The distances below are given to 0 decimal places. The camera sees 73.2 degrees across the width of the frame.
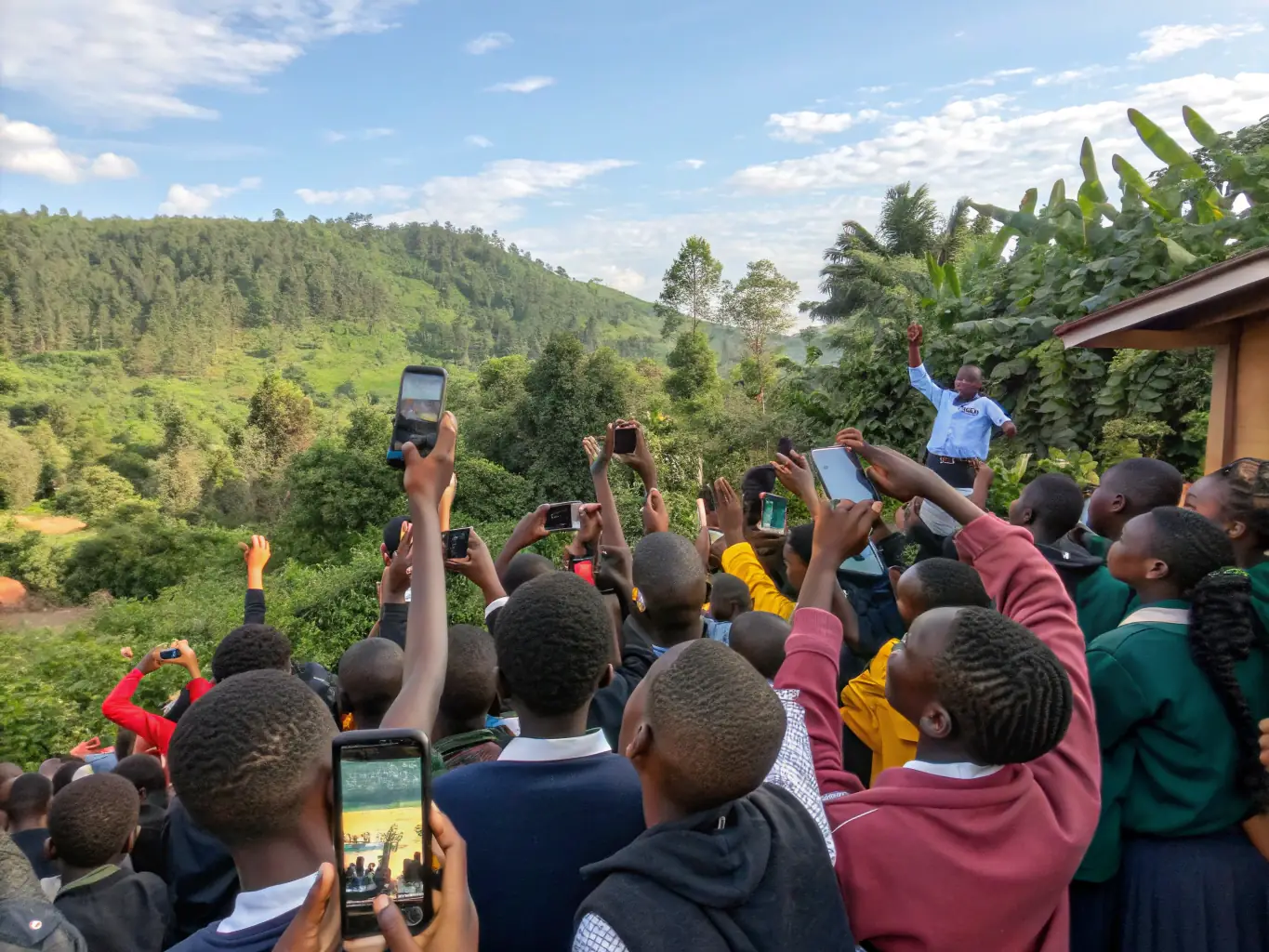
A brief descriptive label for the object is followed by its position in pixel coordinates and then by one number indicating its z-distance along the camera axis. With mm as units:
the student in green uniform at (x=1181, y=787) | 1977
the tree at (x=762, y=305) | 36375
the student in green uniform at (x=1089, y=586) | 2783
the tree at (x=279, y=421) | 38312
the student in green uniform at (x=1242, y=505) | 2490
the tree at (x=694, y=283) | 41156
